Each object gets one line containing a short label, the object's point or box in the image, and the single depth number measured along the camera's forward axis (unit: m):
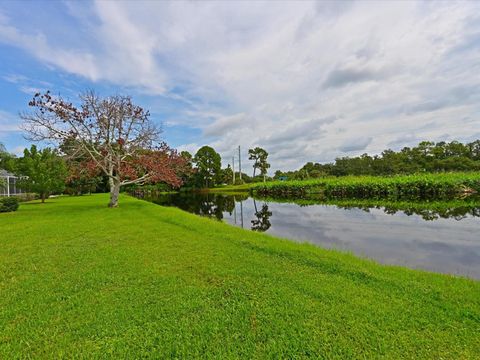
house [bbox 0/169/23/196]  25.47
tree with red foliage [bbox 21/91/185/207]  13.77
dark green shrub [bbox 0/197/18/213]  14.69
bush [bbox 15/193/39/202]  25.29
